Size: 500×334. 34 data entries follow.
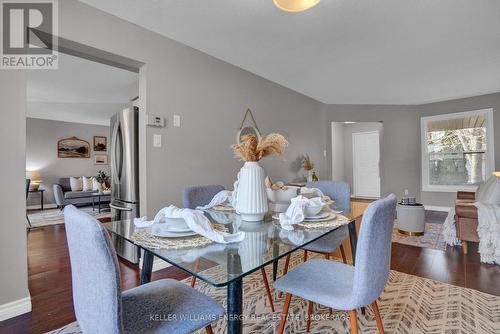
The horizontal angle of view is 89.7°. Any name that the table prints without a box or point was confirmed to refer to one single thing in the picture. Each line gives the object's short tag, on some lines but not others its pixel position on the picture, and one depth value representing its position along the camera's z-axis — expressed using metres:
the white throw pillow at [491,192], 2.64
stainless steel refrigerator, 2.64
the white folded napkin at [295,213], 1.24
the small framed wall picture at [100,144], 7.59
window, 5.04
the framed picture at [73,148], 6.91
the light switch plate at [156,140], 2.51
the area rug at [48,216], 4.71
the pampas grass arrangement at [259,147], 1.33
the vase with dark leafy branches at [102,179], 6.77
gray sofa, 5.96
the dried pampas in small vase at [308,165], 4.60
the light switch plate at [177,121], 2.66
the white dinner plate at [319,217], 1.35
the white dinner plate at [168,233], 1.08
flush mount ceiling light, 1.50
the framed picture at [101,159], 7.58
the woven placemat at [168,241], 1.00
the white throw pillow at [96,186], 6.32
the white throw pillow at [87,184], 6.50
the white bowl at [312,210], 1.36
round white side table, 3.40
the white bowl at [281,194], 1.62
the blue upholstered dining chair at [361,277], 0.96
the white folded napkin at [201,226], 1.02
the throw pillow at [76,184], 6.43
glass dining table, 0.80
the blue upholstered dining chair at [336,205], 1.76
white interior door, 7.15
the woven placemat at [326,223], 1.24
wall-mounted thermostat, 2.45
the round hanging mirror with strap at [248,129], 3.37
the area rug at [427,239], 3.06
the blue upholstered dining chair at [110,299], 0.71
